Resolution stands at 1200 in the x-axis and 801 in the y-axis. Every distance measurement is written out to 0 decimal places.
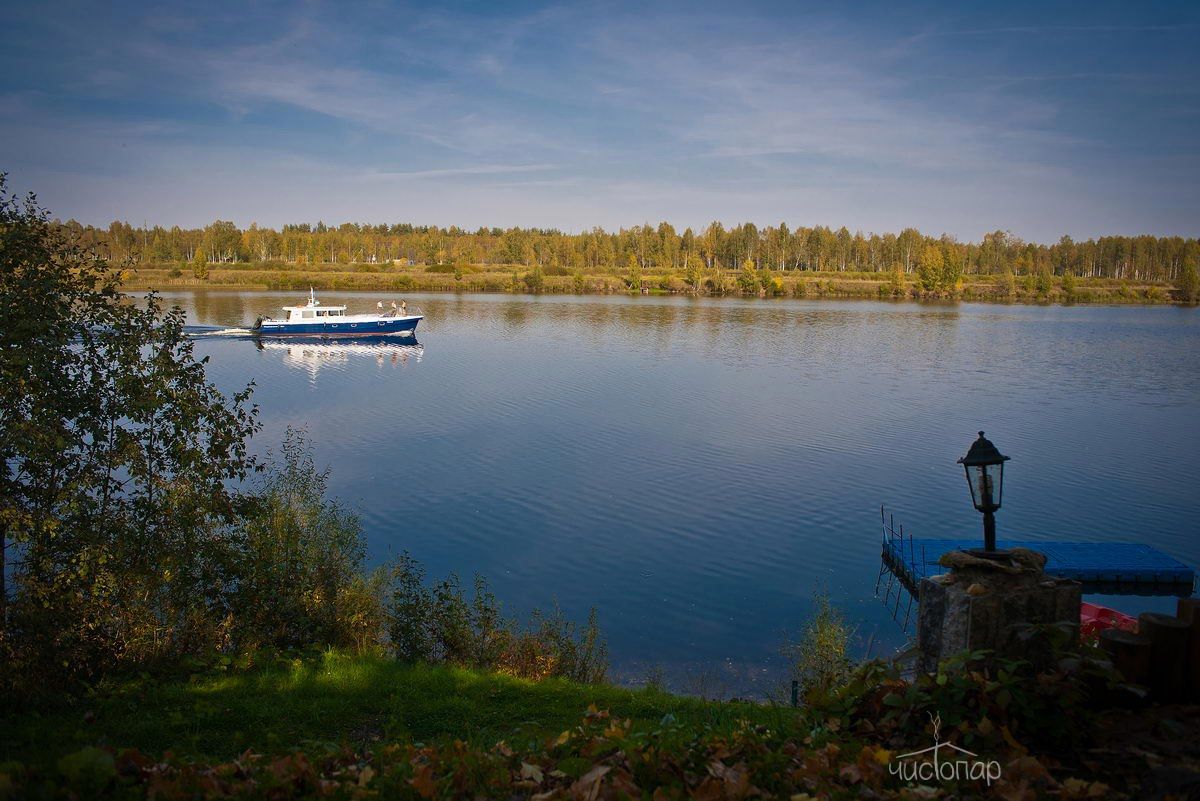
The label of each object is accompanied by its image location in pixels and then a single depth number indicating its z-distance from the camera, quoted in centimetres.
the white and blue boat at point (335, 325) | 6166
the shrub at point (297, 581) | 1189
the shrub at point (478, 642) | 1191
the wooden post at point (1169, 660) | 559
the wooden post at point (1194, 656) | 557
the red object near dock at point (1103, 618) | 1323
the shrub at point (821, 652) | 1155
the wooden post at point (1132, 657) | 565
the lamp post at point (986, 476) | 735
